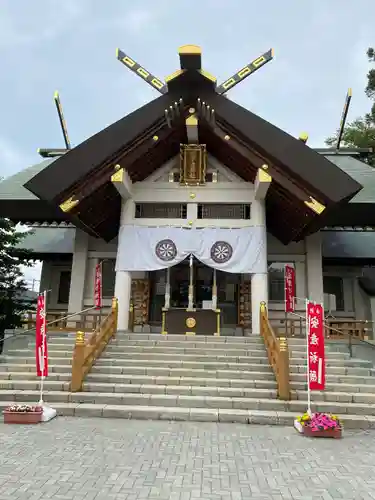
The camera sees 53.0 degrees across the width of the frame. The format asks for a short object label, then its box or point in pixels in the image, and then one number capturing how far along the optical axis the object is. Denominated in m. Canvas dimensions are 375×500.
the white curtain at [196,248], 11.94
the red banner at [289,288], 12.77
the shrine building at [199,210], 11.22
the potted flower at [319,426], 6.68
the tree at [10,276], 13.81
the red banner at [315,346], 7.70
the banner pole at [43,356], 7.86
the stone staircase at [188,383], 7.71
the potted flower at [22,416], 7.09
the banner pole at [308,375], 7.09
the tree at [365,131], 25.21
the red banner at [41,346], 8.09
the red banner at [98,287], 12.38
